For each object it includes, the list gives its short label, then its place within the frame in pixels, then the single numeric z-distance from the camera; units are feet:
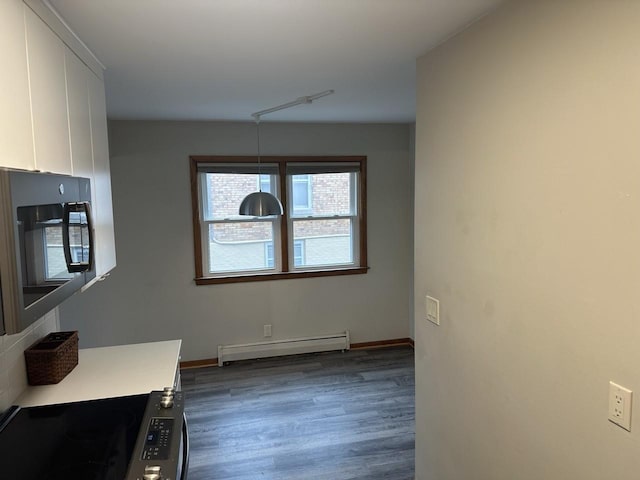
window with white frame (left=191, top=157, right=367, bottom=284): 14.53
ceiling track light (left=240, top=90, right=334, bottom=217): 11.76
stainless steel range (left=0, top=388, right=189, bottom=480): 4.47
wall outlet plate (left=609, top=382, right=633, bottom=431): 3.89
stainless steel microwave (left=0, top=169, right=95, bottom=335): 3.13
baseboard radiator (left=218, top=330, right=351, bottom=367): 14.94
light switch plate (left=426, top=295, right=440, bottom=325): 7.02
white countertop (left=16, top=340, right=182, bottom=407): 6.24
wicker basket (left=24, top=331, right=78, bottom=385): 6.48
